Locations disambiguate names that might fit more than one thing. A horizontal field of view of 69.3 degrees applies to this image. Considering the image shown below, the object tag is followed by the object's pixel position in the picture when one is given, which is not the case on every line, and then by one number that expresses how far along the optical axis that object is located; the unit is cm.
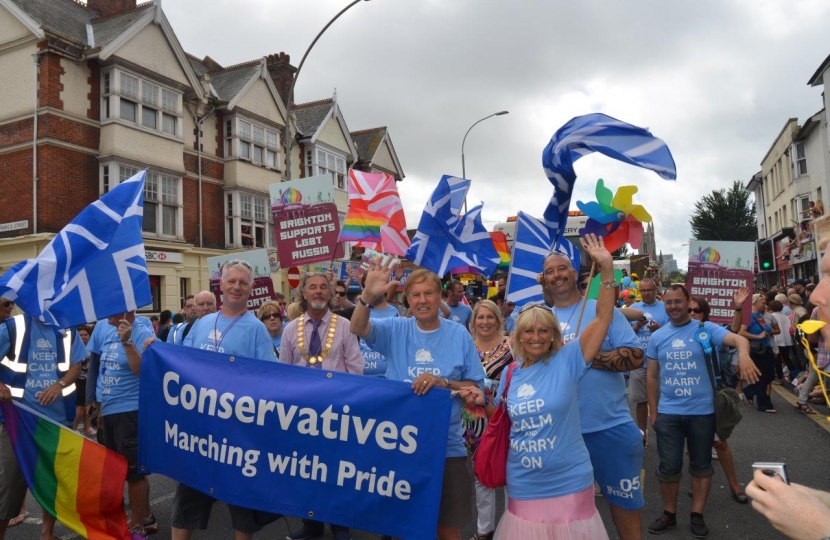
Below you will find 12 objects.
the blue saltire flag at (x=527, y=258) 648
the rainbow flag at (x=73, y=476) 391
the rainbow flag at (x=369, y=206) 960
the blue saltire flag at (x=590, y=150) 357
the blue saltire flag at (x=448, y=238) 679
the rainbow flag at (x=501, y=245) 1358
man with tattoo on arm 349
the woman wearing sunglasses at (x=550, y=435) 288
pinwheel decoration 428
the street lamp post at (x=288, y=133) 1356
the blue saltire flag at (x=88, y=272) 410
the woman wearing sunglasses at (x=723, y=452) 516
